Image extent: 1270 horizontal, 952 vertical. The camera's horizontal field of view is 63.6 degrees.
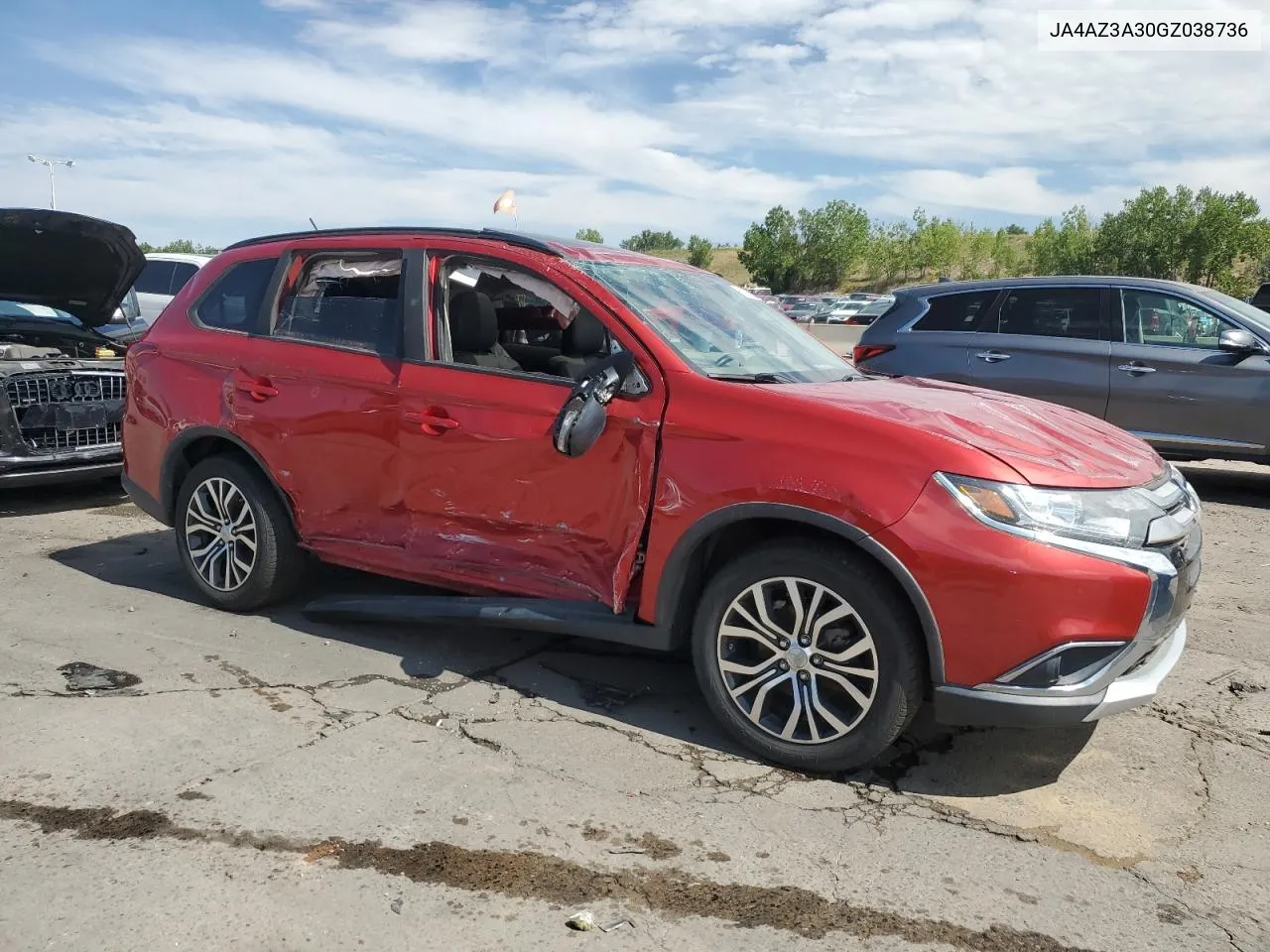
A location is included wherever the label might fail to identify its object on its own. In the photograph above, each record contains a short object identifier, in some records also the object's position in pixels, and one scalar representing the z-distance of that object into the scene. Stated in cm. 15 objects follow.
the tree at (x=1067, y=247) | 7819
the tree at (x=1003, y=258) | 10150
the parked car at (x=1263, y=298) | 1480
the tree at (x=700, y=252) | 13475
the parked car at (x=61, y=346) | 686
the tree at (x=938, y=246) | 10112
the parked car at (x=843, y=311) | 5736
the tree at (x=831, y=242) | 11281
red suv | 313
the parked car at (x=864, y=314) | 4993
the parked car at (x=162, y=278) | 1355
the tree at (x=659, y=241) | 15088
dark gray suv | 788
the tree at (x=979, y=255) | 10225
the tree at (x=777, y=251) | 11681
